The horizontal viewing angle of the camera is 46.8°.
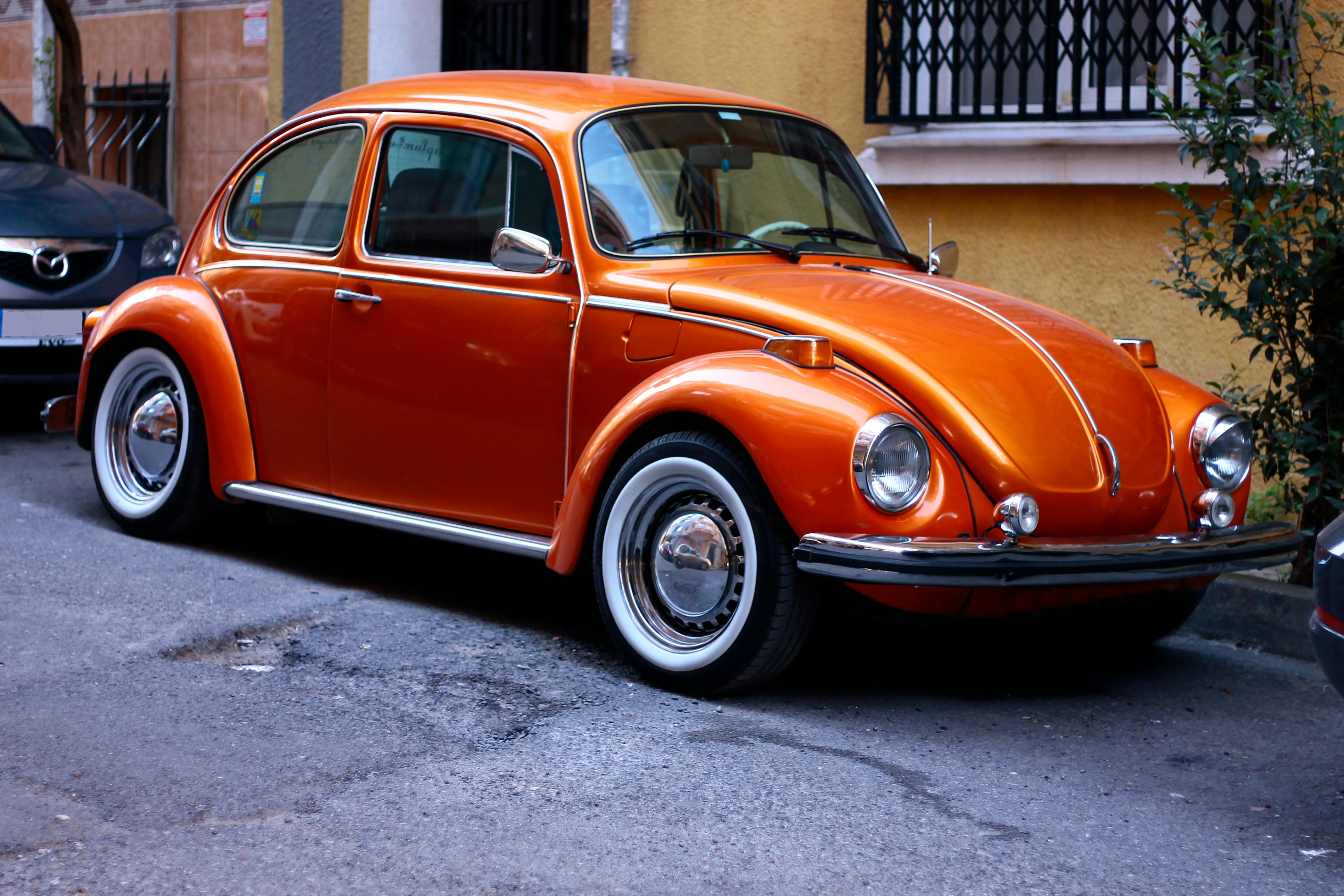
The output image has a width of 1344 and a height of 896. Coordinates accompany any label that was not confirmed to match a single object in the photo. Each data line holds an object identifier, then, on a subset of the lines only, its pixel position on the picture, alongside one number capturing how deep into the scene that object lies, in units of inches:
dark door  425.4
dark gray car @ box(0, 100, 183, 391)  302.7
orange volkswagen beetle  157.8
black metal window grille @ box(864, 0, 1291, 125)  296.0
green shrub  203.8
